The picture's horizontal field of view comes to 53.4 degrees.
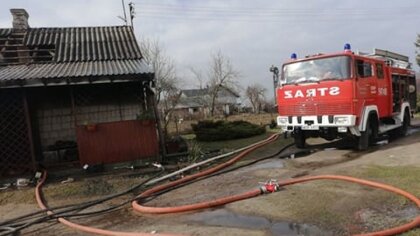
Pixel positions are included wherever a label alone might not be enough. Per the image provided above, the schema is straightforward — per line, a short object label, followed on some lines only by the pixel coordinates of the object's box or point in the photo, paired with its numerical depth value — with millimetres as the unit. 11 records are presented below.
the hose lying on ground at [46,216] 6836
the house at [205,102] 47725
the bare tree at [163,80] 30342
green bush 18766
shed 11305
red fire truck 10930
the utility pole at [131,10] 24069
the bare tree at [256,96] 54656
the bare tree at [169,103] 24131
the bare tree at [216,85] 46634
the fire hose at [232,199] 5223
